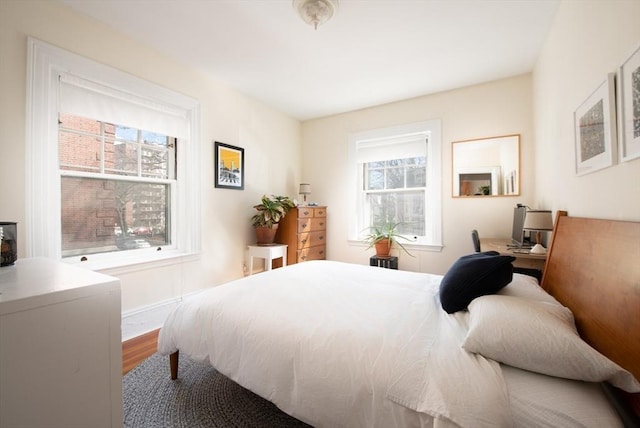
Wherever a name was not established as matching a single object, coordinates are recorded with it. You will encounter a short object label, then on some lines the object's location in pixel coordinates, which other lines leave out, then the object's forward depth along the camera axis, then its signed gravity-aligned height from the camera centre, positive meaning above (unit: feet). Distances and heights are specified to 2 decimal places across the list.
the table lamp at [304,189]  13.57 +1.30
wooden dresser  12.18 -0.88
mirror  10.20 +1.89
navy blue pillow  4.45 -1.13
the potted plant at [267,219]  11.47 -0.18
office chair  8.72 -0.88
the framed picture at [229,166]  10.54 +2.00
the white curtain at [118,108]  6.91 +3.15
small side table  11.25 -1.60
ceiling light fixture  6.43 +5.04
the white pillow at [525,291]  4.40 -1.33
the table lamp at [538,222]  6.82 -0.22
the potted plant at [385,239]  12.13 -1.12
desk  7.06 -1.17
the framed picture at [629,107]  3.43 +1.43
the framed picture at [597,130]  4.07 +1.44
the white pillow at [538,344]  2.77 -1.48
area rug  4.72 -3.62
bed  2.76 -1.73
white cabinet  2.43 -1.36
